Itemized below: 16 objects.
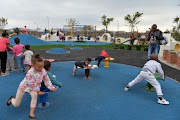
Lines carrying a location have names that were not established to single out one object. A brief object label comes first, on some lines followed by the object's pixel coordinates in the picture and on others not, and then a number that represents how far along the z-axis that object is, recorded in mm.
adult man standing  6559
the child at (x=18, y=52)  6602
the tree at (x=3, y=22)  56922
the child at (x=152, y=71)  4363
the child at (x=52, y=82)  3694
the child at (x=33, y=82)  3137
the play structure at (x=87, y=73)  6223
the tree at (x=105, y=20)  55031
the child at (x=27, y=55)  6343
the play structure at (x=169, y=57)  9273
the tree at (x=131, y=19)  37219
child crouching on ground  5975
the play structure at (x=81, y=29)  32056
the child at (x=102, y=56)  8234
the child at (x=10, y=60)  6790
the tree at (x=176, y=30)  25047
